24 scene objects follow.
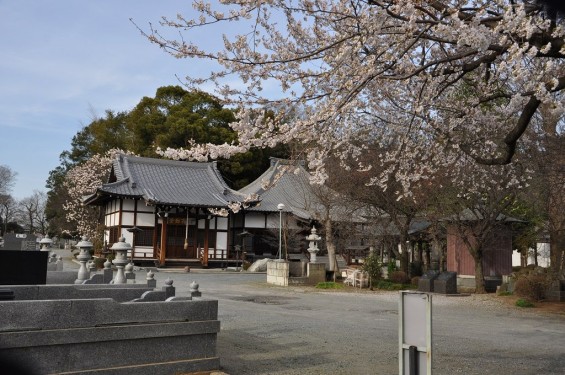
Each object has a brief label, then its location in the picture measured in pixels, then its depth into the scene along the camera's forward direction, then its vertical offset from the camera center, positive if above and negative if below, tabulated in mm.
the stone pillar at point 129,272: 13219 -766
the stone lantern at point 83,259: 11320 -398
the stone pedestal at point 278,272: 22047 -1094
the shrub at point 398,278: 22781 -1205
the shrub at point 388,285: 21531 -1472
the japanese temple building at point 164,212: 33469 +2025
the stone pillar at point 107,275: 12295 -792
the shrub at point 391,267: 24294 -821
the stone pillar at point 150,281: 9266 -695
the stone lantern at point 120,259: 9922 -328
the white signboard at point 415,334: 3914 -634
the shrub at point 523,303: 16062 -1506
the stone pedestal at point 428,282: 19802 -1163
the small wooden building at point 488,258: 23422 -278
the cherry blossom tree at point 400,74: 6012 +2441
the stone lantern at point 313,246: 22844 +60
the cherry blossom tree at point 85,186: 43438 +4499
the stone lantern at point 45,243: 15984 -102
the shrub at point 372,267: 21703 -737
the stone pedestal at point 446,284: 19297 -1190
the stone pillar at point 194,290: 9305 -815
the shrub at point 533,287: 16936 -1064
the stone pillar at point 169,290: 7759 -692
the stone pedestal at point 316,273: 22172 -1073
